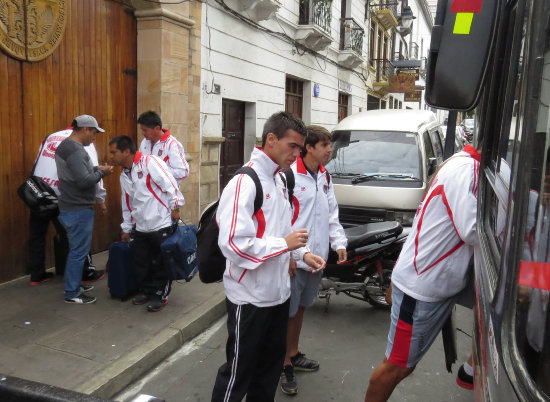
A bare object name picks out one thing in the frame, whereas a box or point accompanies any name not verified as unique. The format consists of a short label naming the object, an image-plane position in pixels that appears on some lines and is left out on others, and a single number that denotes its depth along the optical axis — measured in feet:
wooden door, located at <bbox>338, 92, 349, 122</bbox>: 59.61
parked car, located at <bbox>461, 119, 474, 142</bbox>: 81.03
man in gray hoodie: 15.16
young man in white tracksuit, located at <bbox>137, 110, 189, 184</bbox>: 18.79
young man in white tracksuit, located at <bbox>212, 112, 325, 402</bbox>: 8.25
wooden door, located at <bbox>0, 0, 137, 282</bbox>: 17.57
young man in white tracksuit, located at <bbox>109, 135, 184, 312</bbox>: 15.33
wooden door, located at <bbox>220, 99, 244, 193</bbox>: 32.94
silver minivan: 20.96
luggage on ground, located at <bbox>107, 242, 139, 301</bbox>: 16.25
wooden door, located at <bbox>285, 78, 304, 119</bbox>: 43.79
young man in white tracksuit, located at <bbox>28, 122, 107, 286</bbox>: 17.12
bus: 3.40
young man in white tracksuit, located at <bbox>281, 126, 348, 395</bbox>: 11.67
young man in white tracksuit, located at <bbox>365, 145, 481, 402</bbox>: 7.91
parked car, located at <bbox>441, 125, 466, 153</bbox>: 43.67
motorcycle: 15.34
